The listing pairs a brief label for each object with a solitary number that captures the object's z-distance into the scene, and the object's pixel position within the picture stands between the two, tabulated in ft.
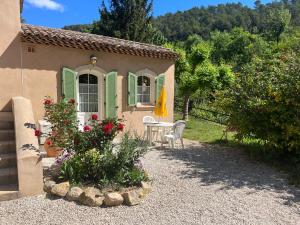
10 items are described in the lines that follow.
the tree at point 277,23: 116.89
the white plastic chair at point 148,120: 26.27
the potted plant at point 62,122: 13.89
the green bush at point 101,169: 13.42
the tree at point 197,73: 41.23
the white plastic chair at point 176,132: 22.90
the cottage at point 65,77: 14.88
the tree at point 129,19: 58.32
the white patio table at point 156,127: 24.26
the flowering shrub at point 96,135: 13.82
